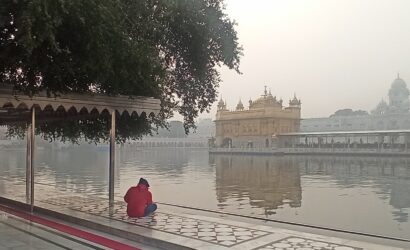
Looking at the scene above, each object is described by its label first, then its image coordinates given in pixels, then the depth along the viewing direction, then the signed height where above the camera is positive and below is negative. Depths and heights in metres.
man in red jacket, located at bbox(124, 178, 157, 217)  7.46 -1.11
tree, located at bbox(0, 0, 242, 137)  5.26 +1.38
